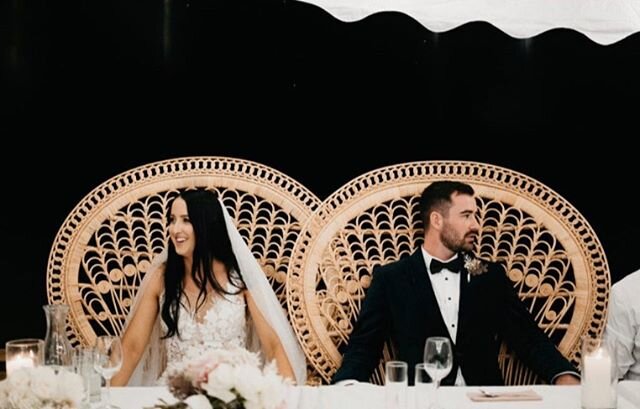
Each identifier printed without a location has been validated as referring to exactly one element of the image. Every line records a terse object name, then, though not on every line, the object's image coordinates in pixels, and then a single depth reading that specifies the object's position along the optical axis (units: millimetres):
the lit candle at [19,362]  2162
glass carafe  2551
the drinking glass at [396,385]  2113
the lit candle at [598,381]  2168
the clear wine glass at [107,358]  2236
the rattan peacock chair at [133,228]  3367
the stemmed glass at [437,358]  2271
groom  3258
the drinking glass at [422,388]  2234
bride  3324
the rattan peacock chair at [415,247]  3379
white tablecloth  2375
